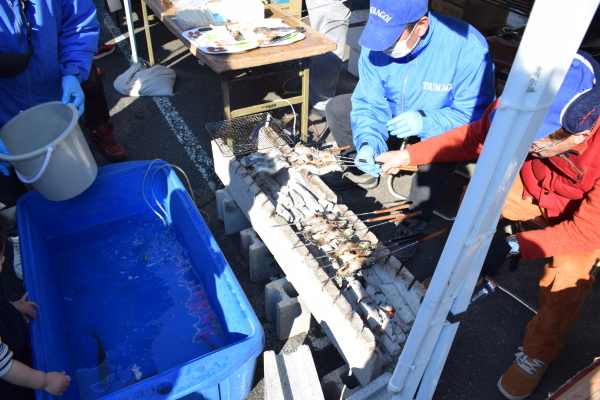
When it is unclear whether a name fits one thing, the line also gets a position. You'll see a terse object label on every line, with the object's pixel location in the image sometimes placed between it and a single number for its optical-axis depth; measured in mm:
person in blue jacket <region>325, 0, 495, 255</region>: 3025
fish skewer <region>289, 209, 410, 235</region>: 2930
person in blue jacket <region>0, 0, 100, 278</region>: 2938
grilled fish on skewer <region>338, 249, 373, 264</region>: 2684
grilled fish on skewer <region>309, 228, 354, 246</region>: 2836
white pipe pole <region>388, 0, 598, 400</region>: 1007
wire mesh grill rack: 3729
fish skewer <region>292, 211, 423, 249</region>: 2880
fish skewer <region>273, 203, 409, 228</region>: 2912
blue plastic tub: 2232
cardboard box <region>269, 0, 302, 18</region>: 5422
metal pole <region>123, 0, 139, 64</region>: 5508
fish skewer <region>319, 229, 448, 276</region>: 2645
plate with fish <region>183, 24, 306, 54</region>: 3916
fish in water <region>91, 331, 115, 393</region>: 2611
